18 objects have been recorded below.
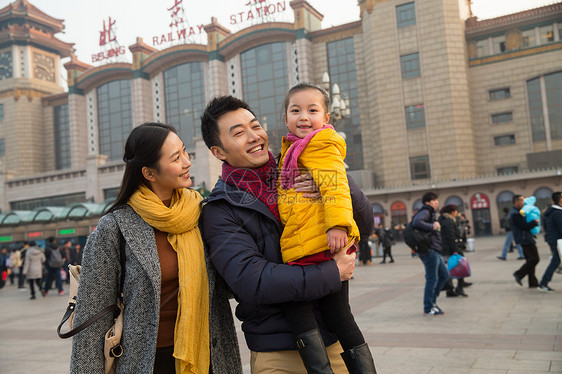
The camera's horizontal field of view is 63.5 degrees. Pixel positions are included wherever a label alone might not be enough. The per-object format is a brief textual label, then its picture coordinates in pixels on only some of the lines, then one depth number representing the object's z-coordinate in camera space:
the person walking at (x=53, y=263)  14.16
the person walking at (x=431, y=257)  7.05
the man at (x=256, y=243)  1.80
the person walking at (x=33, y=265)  13.84
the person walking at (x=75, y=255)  17.22
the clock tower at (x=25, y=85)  57.75
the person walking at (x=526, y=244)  8.68
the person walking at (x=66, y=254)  16.70
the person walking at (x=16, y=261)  18.22
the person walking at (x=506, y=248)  14.09
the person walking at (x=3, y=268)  18.41
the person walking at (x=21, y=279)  17.52
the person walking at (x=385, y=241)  17.59
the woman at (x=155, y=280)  1.99
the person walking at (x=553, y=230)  8.19
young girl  1.82
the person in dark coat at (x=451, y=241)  8.41
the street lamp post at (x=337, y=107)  13.65
